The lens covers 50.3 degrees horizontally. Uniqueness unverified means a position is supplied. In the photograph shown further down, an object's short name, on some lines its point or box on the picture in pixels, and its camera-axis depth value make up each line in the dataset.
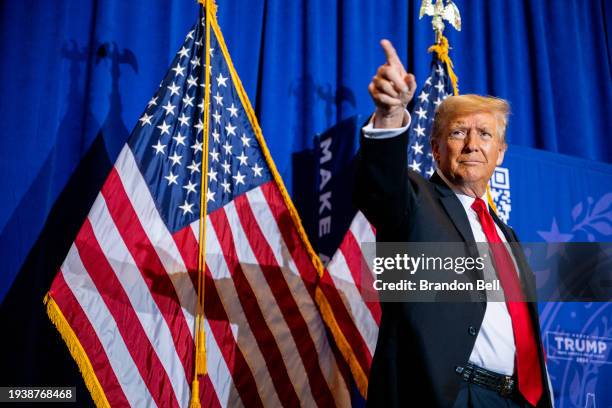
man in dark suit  1.16
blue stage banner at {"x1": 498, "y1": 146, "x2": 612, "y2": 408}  2.68
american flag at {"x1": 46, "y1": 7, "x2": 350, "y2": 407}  2.01
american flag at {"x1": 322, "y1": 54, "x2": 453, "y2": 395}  2.30
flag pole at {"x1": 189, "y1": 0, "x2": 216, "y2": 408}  2.02
